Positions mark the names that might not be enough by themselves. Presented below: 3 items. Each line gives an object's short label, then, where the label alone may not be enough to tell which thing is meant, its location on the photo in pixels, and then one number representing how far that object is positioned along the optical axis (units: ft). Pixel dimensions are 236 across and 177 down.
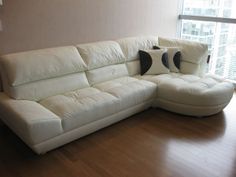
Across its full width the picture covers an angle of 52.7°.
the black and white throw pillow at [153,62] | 11.82
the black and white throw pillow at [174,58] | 12.24
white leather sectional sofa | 7.56
